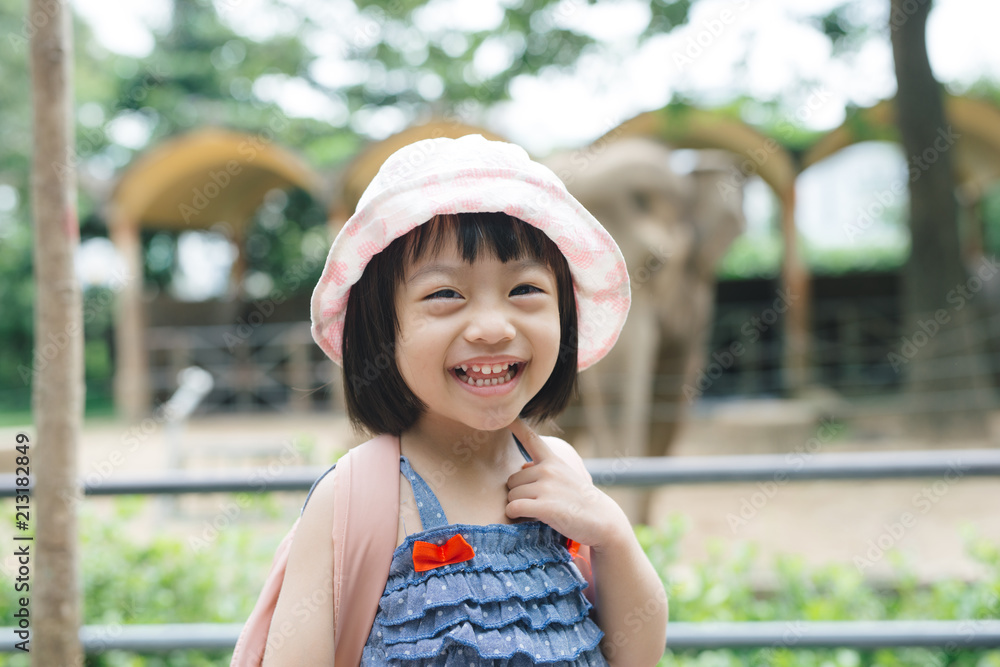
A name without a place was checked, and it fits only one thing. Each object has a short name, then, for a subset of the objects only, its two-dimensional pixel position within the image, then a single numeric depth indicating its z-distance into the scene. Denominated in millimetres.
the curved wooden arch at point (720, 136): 7671
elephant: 5078
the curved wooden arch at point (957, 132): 8844
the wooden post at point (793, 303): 10180
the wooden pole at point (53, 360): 1653
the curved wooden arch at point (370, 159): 8188
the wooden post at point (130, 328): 10703
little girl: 1064
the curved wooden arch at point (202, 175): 9758
